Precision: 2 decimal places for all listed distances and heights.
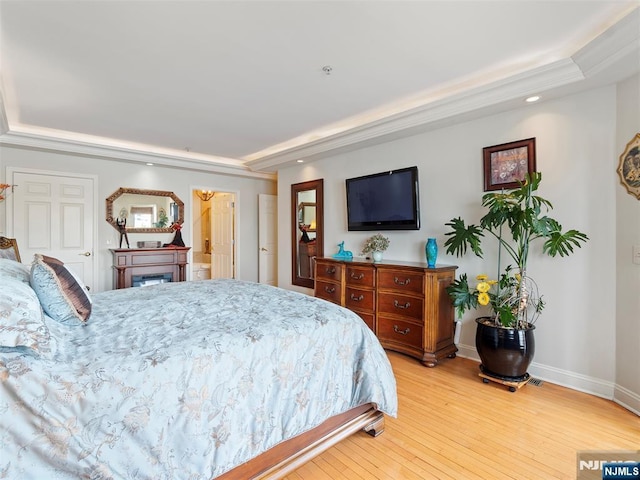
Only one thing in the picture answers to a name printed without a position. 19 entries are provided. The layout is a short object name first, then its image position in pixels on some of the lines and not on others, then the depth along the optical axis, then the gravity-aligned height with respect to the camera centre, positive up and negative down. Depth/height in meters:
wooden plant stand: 2.62 -1.17
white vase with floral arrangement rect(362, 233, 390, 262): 3.85 -0.08
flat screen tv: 3.68 +0.45
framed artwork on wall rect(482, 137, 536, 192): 2.92 +0.68
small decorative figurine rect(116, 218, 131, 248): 4.97 +0.21
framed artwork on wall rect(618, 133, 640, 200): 2.28 +0.49
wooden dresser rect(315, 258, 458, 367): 3.12 -0.67
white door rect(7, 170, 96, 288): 4.26 +0.32
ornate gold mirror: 4.98 +0.49
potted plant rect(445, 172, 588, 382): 2.58 -0.38
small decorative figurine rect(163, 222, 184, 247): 5.47 +0.05
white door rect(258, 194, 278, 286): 6.38 +0.00
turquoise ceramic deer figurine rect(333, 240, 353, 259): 4.26 -0.20
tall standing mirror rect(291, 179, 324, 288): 5.00 +0.16
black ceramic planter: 2.59 -0.91
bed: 1.09 -0.58
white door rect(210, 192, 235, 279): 6.32 +0.08
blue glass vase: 3.30 -0.14
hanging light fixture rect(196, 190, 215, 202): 7.51 +1.02
